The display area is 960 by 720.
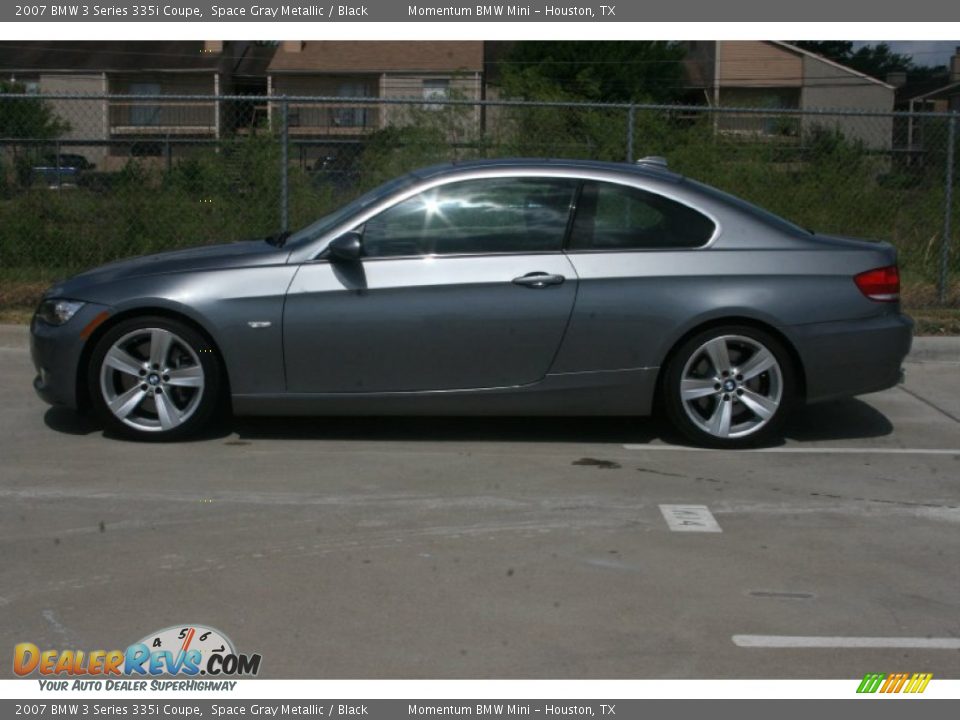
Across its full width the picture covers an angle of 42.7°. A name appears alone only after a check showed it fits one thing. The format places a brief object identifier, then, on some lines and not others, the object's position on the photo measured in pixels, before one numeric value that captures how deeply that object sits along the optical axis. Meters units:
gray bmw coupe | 6.67
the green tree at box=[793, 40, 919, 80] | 61.81
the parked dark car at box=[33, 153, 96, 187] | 11.86
